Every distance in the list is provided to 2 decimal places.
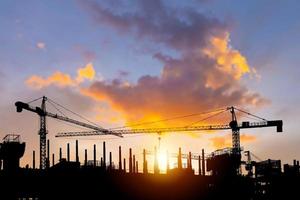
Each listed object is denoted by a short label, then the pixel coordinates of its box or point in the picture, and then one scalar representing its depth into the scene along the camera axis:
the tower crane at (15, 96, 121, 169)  121.31
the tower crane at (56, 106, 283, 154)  139.00
